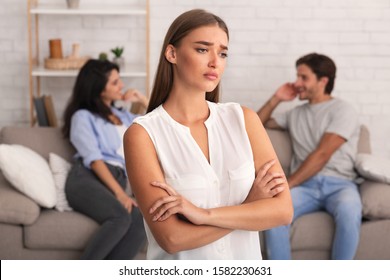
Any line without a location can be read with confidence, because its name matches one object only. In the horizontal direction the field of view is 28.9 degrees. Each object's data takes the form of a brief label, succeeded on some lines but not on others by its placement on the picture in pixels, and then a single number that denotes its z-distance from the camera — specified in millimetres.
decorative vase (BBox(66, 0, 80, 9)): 4645
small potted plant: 4711
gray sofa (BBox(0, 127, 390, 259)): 3762
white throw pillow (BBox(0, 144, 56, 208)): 3760
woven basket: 4668
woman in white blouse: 1698
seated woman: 3797
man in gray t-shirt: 3775
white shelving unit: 4613
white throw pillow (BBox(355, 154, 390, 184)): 4012
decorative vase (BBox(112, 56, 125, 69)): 4719
